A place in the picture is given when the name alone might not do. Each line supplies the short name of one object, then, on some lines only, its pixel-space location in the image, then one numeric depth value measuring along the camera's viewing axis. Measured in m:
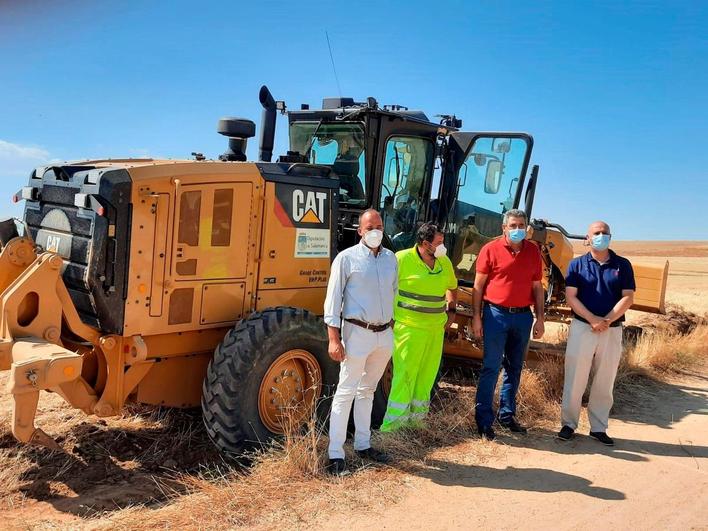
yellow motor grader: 4.91
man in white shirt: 4.91
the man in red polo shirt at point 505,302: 5.86
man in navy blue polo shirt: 5.90
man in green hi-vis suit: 5.72
